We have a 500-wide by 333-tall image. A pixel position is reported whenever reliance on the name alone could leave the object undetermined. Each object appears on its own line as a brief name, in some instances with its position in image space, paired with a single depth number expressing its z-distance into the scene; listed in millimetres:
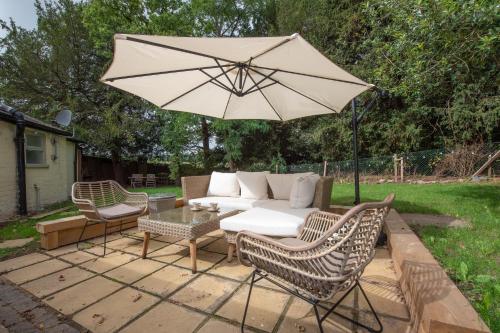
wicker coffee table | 2742
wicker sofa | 2812
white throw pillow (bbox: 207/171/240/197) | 4934
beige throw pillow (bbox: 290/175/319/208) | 3654
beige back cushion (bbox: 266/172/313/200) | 4406
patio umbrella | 2213
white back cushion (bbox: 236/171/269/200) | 4633
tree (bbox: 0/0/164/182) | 12984
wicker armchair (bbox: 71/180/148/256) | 3383
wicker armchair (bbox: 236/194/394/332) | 1454
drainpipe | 6367
